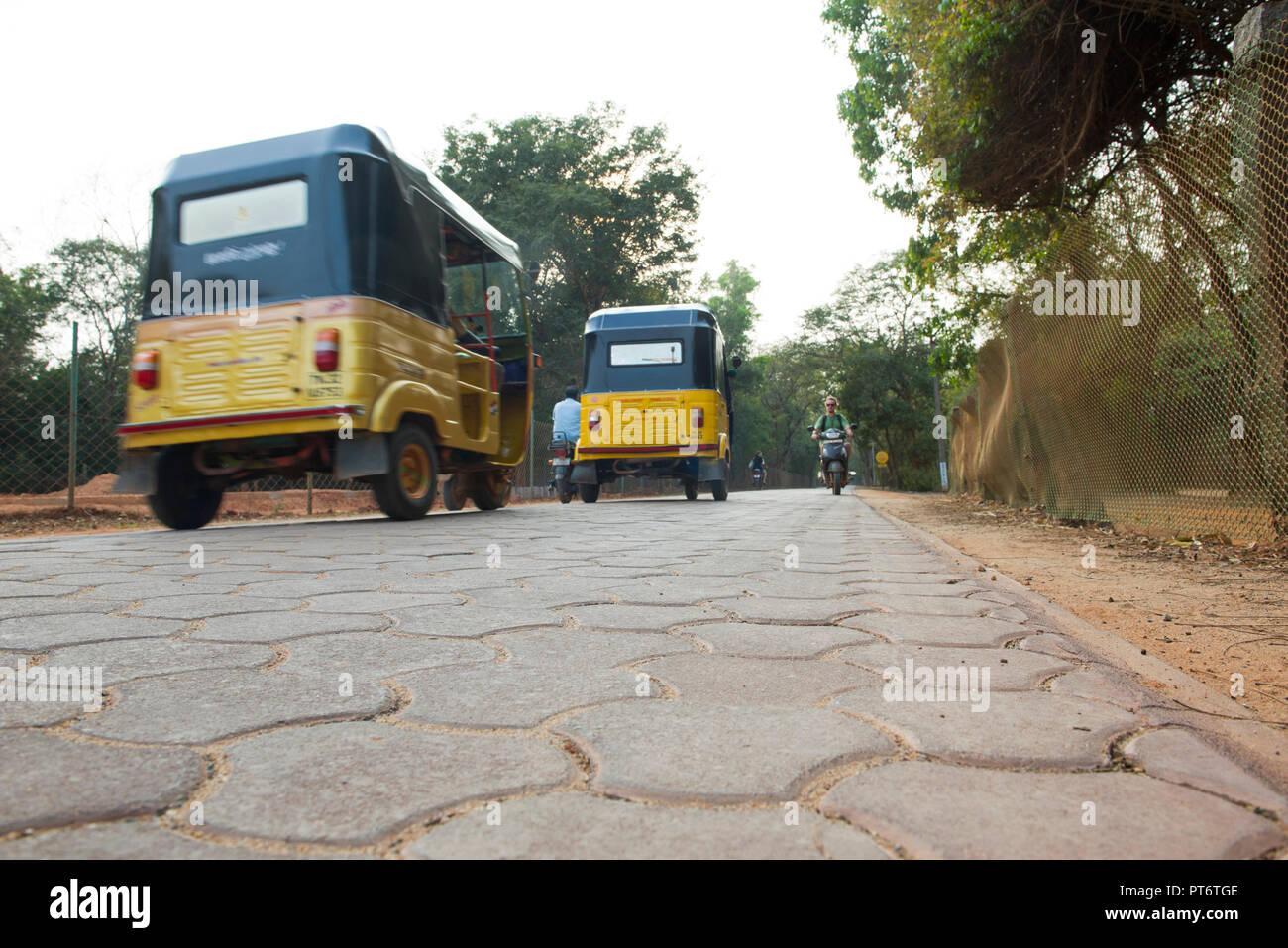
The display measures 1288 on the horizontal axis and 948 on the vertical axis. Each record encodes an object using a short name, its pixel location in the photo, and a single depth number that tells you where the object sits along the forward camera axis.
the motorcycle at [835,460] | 19.64
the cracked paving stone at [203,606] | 2.95
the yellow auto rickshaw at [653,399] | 13.25
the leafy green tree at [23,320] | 12.05
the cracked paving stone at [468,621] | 2.70
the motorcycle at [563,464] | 15.44
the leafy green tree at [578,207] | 28.06
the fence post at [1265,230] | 4.52
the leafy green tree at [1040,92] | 6.83
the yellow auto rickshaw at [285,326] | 6.60
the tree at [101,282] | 21.22
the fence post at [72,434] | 9.31
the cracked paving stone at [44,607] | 2.96
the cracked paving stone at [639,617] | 2.83
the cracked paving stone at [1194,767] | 1.41
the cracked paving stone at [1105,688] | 2.01
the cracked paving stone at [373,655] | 2.19
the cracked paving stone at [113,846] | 1.13
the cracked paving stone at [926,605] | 3.29
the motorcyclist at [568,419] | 14.93
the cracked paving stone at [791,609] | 3.04
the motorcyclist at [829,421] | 19.23
